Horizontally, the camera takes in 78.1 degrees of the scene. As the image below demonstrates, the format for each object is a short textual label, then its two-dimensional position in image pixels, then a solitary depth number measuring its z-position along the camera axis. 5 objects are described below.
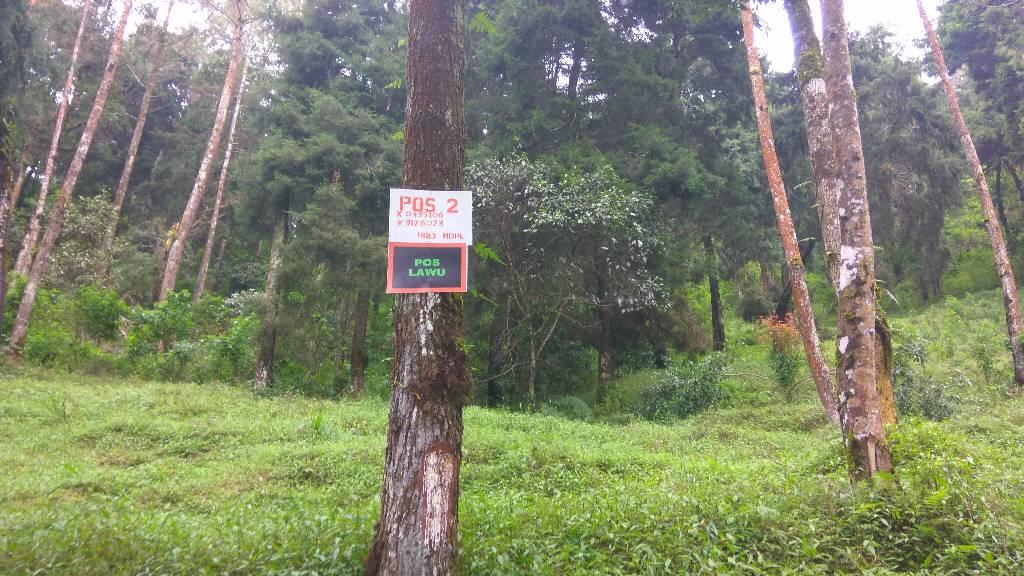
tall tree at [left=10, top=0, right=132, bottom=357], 14.16
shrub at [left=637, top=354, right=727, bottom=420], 13.67
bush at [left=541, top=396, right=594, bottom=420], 13.37
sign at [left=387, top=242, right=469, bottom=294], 3.93
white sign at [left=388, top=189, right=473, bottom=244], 4.01
